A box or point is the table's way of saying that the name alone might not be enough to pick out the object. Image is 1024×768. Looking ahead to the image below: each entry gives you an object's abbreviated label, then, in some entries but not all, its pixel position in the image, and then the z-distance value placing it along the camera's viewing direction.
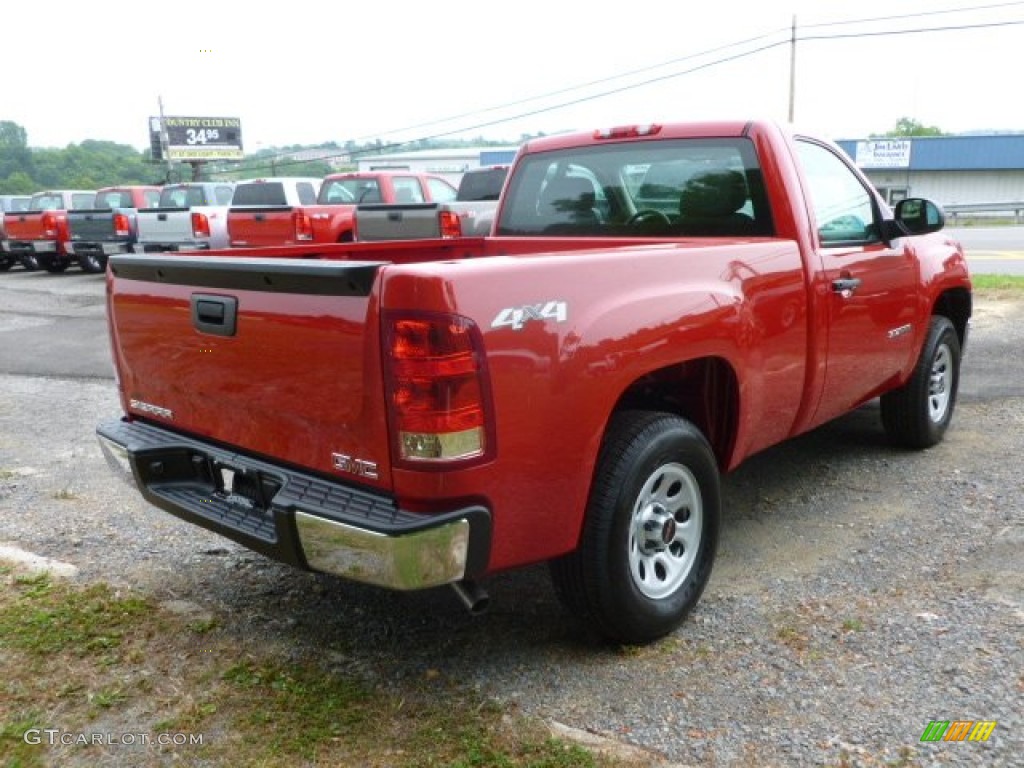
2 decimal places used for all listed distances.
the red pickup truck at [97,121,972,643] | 2.62
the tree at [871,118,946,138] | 87.12
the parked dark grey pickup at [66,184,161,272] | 17.36
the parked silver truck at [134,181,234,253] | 16.23
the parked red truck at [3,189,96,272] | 18.42
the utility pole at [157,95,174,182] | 48.72
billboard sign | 59.06
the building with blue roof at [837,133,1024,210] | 47.06
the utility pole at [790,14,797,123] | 32.69
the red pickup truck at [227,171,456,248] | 14.21
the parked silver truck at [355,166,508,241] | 12.31
